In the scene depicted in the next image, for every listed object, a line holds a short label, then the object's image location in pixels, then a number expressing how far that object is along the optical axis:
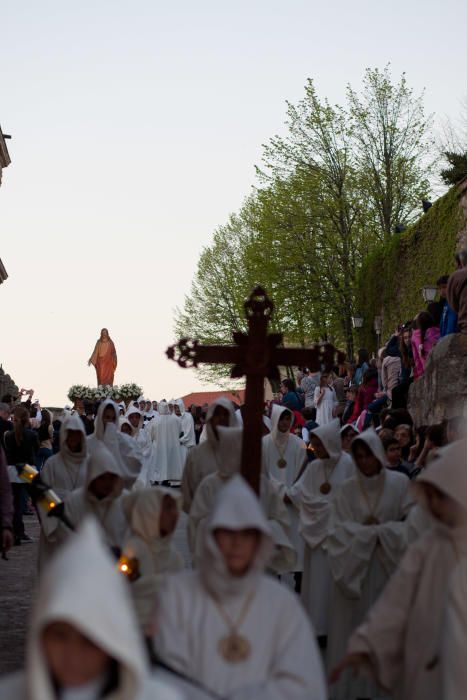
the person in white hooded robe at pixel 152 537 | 8.43
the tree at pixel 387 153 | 52.56
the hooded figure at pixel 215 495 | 11.25
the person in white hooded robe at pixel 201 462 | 13.18
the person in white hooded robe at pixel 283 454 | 15.84
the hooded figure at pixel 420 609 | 6.87
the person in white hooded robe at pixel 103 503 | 10.26
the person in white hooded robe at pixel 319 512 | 13.08
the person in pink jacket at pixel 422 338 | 20.91
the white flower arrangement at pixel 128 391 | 39.29
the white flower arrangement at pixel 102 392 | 38.03
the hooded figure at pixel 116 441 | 15.95
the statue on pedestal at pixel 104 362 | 47.97
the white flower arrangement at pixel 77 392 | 38.22
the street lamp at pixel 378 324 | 44.29
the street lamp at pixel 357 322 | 43.62
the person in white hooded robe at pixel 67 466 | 13.09
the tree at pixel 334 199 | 52.47
